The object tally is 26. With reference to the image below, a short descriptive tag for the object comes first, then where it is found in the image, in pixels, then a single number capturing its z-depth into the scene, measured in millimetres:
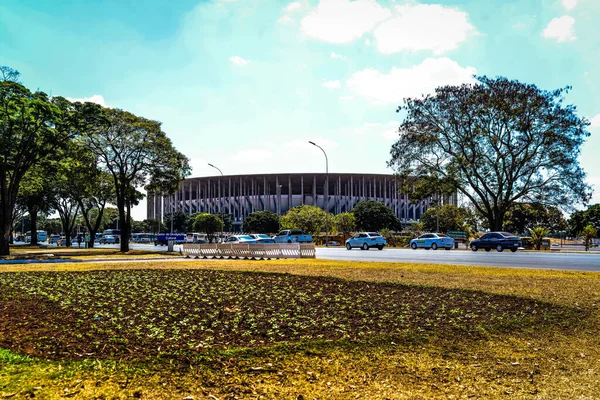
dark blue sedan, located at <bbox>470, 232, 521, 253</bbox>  37344
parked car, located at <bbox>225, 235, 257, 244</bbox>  43222
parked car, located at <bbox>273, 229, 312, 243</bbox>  46541
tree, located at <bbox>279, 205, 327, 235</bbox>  67812
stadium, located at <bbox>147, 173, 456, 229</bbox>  111062
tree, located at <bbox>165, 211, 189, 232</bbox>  113538
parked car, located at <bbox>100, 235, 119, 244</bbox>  84994
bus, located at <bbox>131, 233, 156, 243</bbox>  91688
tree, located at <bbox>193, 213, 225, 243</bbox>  70675
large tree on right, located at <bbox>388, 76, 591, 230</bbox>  42406
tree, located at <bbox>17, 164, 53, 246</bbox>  38919
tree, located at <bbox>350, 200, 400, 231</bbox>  92750
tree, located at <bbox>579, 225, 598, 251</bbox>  46106
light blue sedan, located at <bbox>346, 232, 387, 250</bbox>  42906
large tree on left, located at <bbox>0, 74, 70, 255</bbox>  27484
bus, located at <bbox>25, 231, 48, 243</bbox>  101438
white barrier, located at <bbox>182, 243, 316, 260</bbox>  27125
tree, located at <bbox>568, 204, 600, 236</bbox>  96812
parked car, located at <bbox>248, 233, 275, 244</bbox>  43312
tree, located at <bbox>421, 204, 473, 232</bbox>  83250
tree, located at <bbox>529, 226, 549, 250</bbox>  46531
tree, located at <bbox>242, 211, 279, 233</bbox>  94625
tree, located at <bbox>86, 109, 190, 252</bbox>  36656
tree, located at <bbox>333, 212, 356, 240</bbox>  77688
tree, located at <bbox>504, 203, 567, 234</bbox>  90688
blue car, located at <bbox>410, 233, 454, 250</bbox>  43922
